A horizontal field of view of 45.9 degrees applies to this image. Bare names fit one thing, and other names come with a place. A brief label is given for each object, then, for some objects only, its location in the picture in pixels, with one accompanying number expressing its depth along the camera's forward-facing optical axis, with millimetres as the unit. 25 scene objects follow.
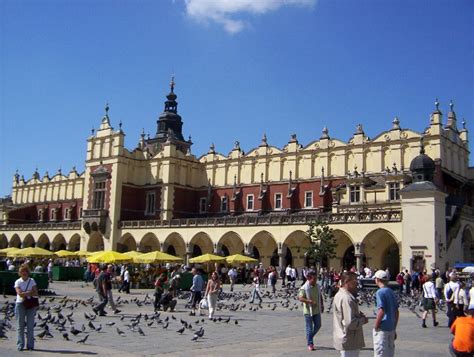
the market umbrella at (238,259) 38438
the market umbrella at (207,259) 37562
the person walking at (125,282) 29062
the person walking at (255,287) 24344
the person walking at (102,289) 17672
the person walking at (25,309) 10555
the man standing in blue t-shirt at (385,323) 8008
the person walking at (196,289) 19734
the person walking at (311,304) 11680
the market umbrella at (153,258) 35094
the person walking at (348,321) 7820
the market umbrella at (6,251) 46856
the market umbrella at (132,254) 36094
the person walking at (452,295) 13996
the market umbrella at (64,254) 46528
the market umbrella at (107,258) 32375
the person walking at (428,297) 15945
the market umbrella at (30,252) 43562
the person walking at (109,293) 18142
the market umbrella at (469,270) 29416
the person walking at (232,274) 33553
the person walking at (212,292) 17141
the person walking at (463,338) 7164
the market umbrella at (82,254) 45106
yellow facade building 36938
